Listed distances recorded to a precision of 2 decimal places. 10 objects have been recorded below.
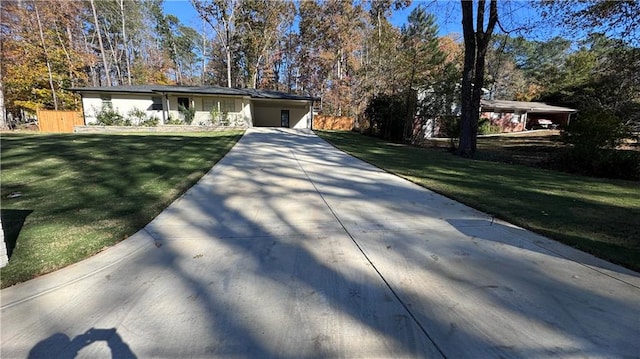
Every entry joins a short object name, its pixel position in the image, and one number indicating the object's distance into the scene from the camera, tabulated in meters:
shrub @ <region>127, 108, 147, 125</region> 20.66
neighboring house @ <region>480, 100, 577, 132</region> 28.83
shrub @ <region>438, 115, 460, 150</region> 15.20
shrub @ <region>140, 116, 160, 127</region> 19.77
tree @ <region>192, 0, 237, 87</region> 28.70
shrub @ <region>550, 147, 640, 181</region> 8.42
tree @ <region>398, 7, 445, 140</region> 16.87
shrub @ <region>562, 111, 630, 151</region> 8.71
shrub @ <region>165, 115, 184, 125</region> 20.05
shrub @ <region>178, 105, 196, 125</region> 20.11
